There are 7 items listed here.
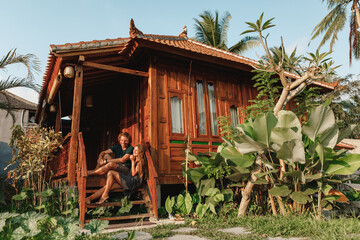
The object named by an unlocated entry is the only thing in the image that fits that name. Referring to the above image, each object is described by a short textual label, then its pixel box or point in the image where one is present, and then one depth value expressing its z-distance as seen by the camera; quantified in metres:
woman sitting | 4.91
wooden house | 5.85
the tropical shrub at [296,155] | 4.21
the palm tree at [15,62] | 7.00
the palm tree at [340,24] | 16.34
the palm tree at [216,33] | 19.28
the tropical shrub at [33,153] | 5.04
